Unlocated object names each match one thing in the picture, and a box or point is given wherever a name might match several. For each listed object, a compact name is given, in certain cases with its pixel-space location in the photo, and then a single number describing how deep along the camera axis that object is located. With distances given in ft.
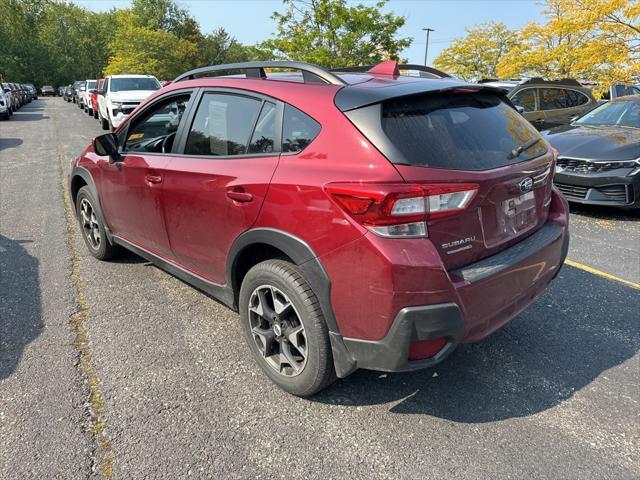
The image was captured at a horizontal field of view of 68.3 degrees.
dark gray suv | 31.12
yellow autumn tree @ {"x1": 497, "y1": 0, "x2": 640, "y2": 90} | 40.75
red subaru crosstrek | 6.84
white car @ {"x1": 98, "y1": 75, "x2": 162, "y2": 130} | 48.75
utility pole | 187.09
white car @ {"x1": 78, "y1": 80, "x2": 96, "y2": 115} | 76.43
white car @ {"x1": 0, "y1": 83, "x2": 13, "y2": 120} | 68.34
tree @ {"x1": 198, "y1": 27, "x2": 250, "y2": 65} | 174.09
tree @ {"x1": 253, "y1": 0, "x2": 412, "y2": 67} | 57.57
